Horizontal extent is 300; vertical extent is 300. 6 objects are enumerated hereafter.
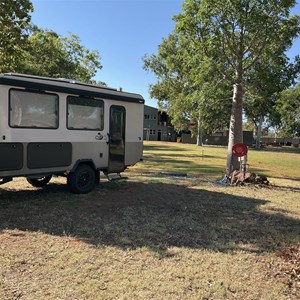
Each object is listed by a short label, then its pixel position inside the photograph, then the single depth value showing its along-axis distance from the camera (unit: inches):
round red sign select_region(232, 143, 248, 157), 484.2
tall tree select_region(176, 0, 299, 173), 479.2
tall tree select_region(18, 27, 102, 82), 895.0
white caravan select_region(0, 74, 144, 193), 296.2
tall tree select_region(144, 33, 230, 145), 517.0
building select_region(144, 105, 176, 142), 2787.9
